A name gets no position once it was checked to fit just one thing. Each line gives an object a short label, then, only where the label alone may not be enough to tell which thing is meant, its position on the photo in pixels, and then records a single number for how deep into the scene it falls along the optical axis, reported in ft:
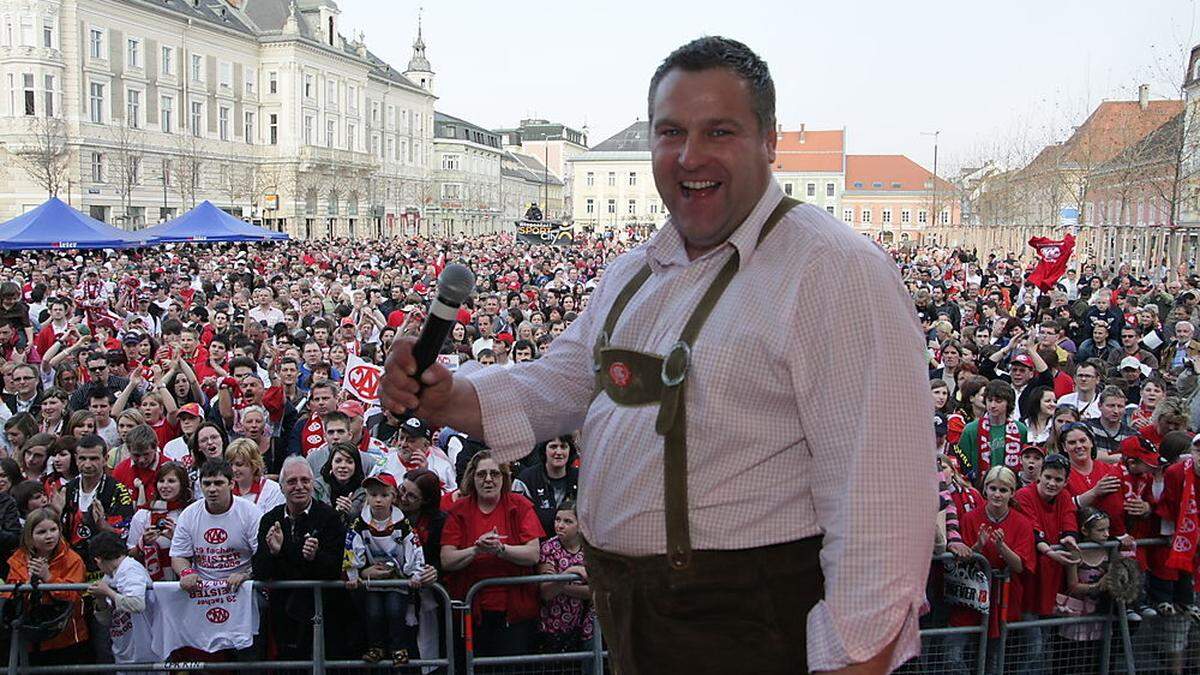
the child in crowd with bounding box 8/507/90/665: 18.51
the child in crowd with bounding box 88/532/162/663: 18.65
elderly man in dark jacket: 18.89
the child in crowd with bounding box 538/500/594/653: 19.16
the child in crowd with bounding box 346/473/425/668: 18.62
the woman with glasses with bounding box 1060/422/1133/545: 20.47
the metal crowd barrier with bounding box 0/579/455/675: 18.06
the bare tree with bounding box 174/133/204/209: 194.80
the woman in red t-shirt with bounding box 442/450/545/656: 19.15
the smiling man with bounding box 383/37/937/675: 5.21
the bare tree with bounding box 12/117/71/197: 155.53
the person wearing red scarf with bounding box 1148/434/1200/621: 19.99
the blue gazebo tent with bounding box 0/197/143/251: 69.92
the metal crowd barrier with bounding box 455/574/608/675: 18.29
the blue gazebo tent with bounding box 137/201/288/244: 90.53
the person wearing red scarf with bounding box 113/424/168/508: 23.22
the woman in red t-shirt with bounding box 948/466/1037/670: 19.10
